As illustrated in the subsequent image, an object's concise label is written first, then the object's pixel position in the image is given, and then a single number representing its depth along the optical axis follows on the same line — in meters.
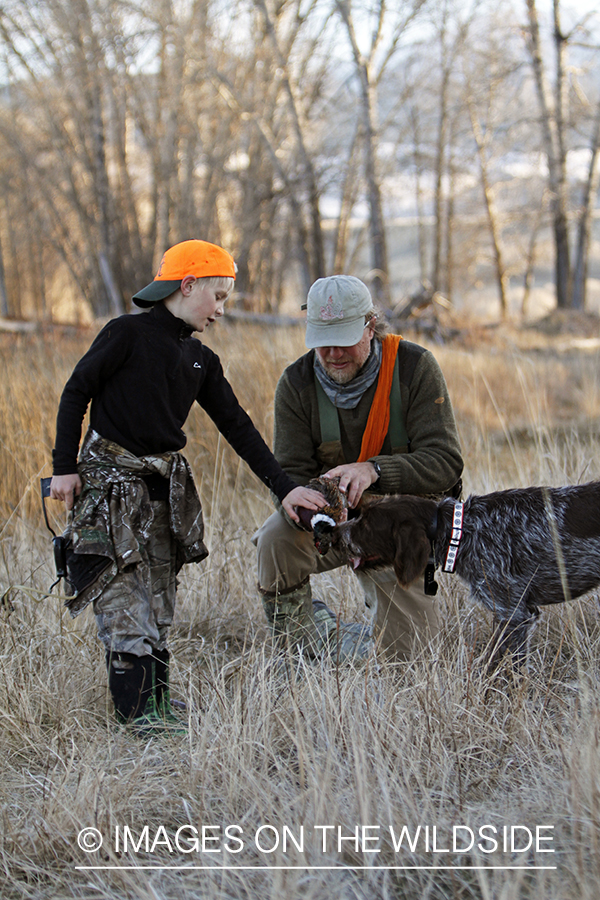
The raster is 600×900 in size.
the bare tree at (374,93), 14.81
